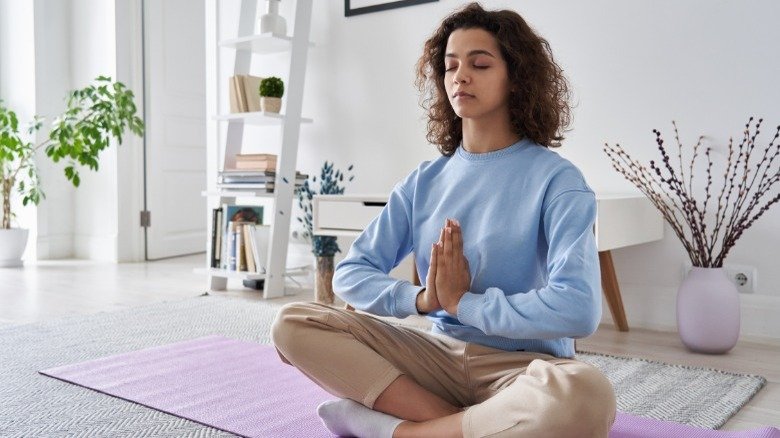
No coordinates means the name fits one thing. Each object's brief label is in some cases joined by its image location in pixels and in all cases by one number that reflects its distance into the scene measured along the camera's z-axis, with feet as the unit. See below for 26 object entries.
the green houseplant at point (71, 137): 13.93
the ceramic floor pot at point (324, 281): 10.25
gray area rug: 5.11
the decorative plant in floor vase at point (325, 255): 10.18
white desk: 7.50
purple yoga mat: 5.02
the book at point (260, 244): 10.95
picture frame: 10.61
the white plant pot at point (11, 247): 14.08
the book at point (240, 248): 11.12
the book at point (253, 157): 10.89
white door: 15.48
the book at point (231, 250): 11.18
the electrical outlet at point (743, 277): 8.21
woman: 3.96
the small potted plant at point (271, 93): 10.80
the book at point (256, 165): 10.85
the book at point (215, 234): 11.48
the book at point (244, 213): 11.38
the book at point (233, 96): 11.14
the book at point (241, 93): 11.04
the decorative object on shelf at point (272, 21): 10.86
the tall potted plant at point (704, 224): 7.39
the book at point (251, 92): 11.06
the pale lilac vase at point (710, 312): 7.36
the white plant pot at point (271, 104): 10.78
